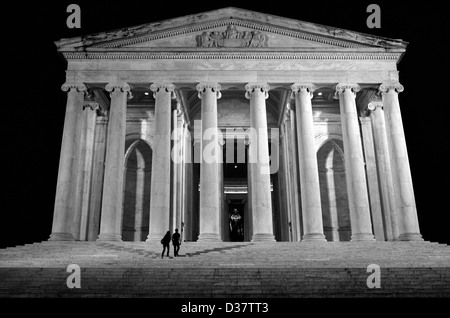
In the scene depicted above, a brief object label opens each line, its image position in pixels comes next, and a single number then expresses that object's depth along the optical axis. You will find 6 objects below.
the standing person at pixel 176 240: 27.20
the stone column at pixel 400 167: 35.06
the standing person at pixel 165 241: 26.69
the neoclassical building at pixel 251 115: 35.75
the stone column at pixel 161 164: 34.94
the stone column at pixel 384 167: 39.97
